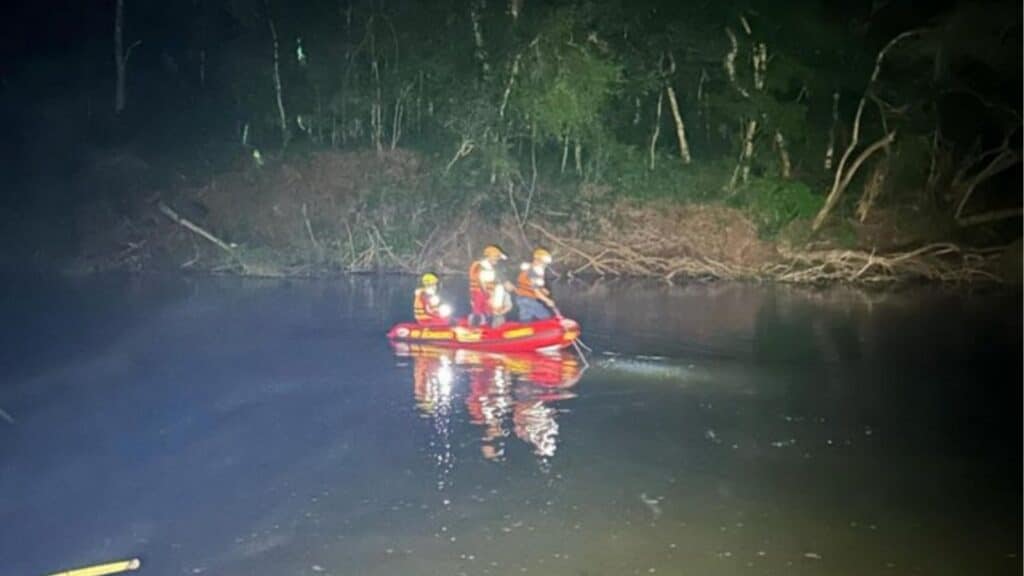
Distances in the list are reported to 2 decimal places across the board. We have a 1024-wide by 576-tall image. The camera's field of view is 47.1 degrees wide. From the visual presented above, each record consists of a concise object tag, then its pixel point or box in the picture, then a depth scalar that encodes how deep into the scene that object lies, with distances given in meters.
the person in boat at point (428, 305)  14.95
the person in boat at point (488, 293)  14.36
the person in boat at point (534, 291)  14.32
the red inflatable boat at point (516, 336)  14.02
